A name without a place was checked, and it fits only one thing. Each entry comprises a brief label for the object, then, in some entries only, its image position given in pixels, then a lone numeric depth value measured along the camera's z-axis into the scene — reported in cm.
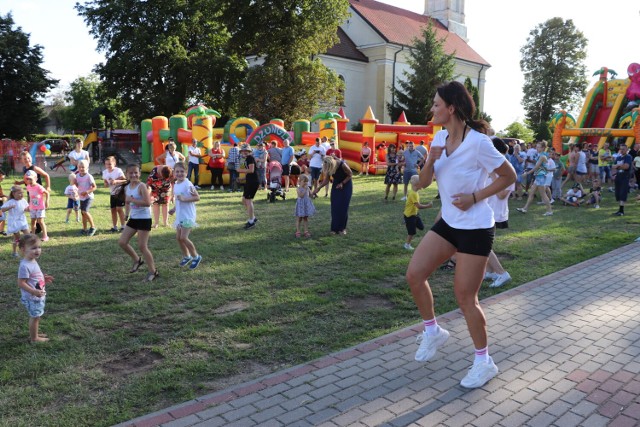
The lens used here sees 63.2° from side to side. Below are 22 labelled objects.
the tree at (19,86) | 3891
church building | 4728
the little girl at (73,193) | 1064
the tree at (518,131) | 5617
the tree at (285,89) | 3148
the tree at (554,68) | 5528
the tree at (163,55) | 3609
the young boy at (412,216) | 861
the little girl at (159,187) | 1068
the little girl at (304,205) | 1009
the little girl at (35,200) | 914
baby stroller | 1536
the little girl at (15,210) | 826
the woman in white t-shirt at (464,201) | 369
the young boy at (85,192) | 1012
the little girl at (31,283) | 486
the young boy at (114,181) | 1031
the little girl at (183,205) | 745
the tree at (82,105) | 7044
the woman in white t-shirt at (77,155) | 1220
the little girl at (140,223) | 702
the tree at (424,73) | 4128
